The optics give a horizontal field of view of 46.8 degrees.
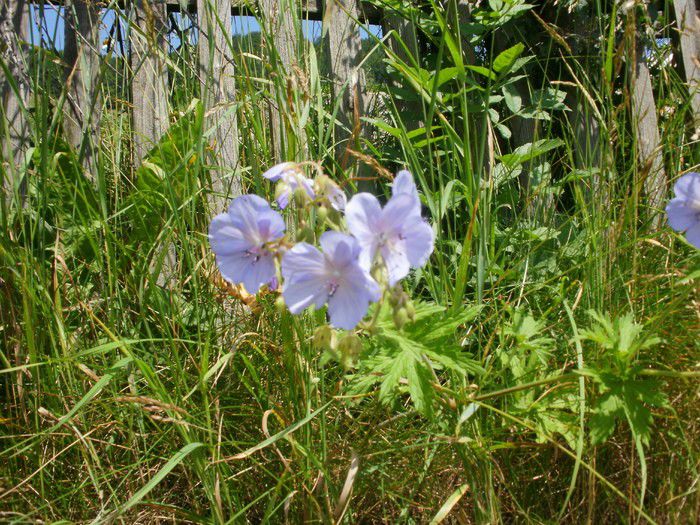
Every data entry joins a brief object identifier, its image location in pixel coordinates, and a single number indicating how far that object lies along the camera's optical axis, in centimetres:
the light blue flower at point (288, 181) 36
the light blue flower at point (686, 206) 39
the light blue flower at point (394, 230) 33
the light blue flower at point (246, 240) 35
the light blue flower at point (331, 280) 32
